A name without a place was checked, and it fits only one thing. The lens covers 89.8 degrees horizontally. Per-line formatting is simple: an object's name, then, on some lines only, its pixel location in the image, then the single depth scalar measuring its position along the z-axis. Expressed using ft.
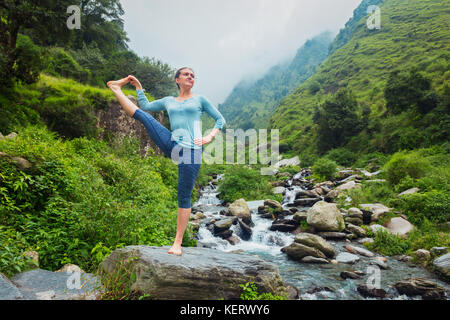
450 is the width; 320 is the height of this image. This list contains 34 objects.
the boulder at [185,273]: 10.18
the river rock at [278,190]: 73.89
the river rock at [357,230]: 37.91
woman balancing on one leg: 9.89
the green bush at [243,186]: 71.78
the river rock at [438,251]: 28.60
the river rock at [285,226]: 43.41
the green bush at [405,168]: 49.29
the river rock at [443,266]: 24.69
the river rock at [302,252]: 31.48
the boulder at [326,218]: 39.96
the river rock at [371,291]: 22.99
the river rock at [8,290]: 7.89
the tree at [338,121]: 113.50
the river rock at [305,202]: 59.11
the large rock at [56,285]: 8.61
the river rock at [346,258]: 30.40
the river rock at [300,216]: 44.85
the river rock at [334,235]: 37.76
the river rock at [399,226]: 35.10
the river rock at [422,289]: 22.38
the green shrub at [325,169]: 80.59
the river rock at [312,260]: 30.19
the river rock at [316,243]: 31.96
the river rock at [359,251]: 32.09
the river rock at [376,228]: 35.54
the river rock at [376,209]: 41.16
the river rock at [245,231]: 42.24
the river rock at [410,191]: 43.25
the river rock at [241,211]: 48.80
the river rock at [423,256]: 28.63
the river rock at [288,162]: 136.20
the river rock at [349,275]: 26.11
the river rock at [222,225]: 42.14
